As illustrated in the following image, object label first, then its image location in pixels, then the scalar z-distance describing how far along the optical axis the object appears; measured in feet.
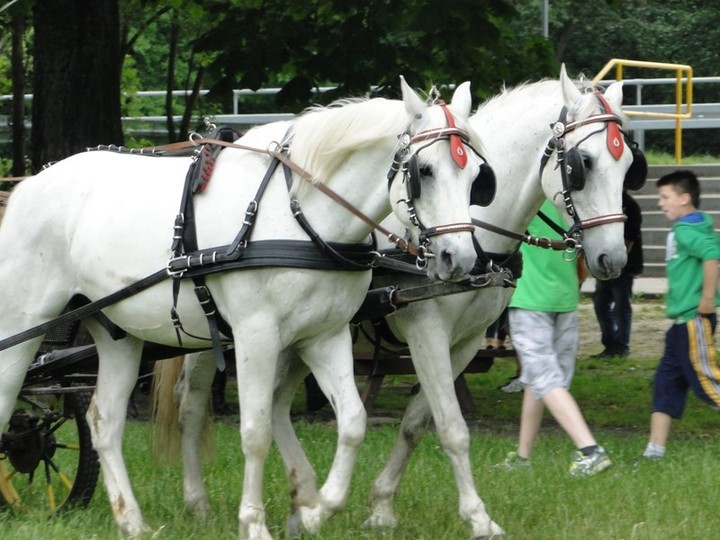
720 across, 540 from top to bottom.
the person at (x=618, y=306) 71.07
